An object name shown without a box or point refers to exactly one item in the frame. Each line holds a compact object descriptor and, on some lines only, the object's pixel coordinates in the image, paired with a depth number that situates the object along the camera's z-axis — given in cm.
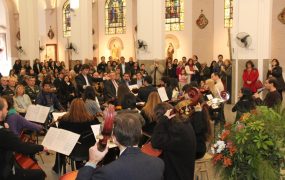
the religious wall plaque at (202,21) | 2024
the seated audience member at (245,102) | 736
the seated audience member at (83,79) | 1166
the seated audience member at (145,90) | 953
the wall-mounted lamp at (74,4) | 1725
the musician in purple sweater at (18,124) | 606
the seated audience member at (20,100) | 833
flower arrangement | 384
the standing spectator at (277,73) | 1264
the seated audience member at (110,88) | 1086
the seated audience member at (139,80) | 1192
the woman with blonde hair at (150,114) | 604
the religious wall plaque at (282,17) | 1757
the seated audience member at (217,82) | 999
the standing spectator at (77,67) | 1555
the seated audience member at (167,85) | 970
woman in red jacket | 1205
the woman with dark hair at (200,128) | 548
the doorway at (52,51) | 2634
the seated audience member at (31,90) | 949
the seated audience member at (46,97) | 873
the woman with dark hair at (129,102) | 754
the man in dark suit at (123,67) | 1565
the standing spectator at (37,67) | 1740
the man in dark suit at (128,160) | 269
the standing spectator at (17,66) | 1787
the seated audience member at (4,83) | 957
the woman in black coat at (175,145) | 432
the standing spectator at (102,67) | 1718
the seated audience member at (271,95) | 743
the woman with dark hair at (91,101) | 766
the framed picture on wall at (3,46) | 2758
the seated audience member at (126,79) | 1186
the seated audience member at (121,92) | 822
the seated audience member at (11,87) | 916
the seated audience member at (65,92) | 1114
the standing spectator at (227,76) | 1405
